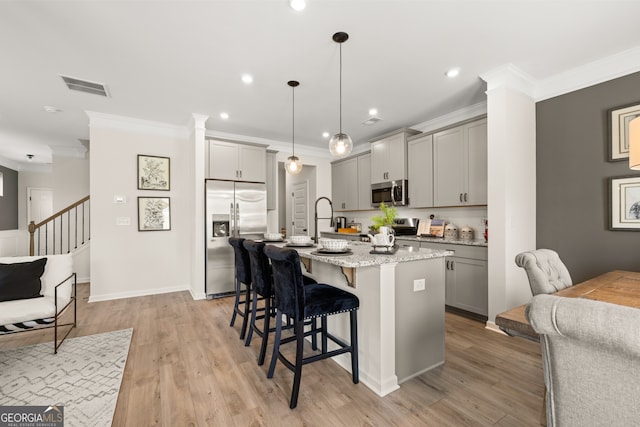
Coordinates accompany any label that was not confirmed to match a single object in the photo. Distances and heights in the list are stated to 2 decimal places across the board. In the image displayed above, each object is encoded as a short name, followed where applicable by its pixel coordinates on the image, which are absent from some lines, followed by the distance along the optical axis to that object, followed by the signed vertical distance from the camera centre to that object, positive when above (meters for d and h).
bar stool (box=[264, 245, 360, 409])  1.89 -0.64
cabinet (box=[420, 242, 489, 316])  3.27 -0.80
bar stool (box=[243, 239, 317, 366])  2.39 -0.56
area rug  1.88 -1.27
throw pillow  2.59 -0.61
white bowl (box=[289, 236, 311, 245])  2.68 -0.25
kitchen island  2.00 -0.74
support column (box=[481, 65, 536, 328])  3.00 +0.31
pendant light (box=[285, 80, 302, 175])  3.31 +0.62
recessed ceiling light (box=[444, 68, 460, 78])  2.99 +1.50
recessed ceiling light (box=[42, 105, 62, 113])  3.87 +1.45
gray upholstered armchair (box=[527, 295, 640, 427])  0.67 -0.40
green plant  2.28 -0.05
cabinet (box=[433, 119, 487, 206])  3.59 +0.64
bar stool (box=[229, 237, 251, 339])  2.91 -0.56
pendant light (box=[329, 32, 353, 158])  2.79 +0.67
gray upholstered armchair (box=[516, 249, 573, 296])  1.76 -0.38
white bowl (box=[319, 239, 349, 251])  2.22 -0.25
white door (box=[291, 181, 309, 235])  6.54 +0.10
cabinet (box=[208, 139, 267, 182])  4.62 +0.88
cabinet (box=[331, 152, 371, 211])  5.47 +0.61
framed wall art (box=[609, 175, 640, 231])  2.64 +0.08
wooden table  1.25 -0.47
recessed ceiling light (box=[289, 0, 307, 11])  2.00 +1.48
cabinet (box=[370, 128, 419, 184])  4.62 +0.96
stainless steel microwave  4.61 +0.34
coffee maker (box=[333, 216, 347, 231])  6.14 -0.19
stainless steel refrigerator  4.44 -0.16
